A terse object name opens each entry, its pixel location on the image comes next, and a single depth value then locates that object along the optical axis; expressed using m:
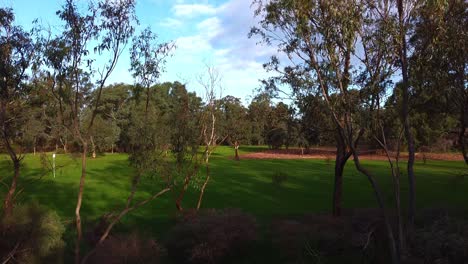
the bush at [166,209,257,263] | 14.48
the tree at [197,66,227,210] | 19.91
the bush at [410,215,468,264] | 9.68
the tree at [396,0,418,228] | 11.10
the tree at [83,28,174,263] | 11.59
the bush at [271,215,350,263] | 13.68
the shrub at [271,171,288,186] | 30.36
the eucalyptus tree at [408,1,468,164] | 11.38
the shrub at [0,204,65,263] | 11.08
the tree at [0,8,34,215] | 11.28
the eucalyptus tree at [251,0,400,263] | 10.87
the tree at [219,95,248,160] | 24.00
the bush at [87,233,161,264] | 12.10
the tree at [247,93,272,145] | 19.79
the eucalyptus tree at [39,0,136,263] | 10.36
